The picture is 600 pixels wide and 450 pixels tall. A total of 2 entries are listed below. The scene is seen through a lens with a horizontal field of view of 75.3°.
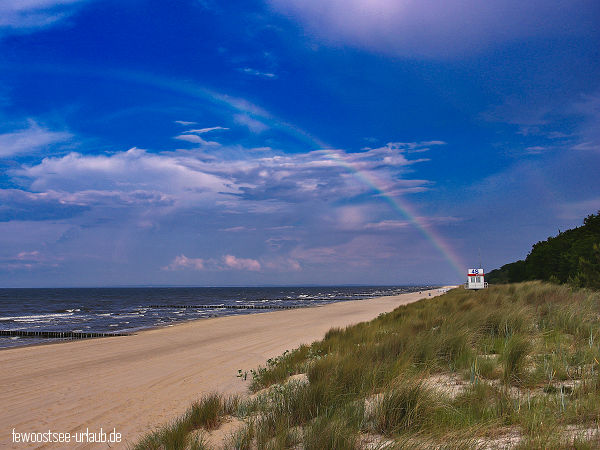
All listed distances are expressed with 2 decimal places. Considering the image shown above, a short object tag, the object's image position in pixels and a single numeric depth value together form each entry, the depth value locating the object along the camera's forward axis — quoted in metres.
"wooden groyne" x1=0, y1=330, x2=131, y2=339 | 26.24
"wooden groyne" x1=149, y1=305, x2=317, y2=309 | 64.12
